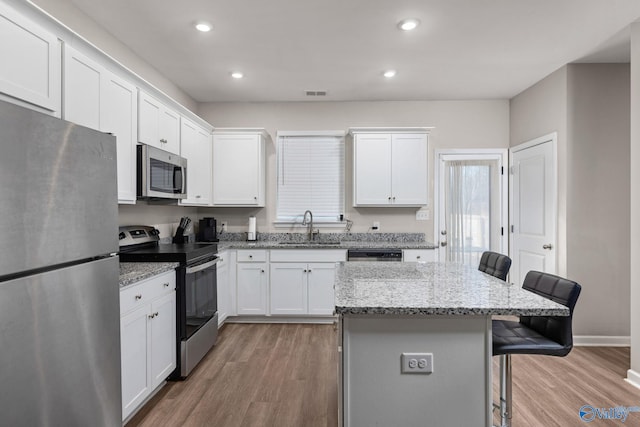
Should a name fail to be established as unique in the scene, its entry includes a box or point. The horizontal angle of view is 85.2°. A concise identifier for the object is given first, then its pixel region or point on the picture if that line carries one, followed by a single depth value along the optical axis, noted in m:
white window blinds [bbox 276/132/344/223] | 4.45
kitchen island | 1.47
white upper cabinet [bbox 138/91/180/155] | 2.65
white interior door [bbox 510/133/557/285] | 3.51
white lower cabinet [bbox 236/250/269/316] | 3.89
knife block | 3.66
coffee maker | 4.13
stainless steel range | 2.58
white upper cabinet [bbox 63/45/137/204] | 1.91
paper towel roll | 4.31
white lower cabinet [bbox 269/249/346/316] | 3.87
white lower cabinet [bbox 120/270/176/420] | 1.94
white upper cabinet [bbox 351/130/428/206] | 4.15
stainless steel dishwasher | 3.80
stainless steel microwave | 2.57
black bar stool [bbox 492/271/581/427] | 1.56
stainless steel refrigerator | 1.13
